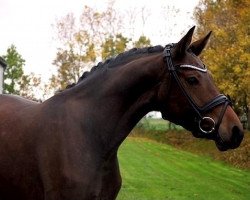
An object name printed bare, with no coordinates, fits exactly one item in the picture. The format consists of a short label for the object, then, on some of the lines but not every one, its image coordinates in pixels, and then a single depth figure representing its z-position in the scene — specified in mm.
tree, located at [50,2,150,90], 49875
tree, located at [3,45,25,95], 58688
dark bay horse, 3672
